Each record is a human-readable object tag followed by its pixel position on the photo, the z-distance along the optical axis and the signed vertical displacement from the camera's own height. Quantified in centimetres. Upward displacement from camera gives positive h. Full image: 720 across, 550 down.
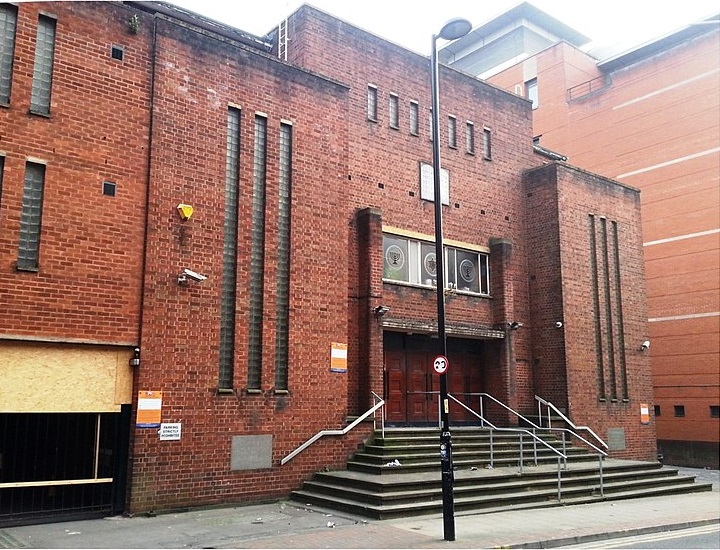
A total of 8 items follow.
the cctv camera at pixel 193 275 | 1329 +228
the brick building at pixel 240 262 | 1208 +292
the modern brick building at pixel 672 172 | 2756 +938
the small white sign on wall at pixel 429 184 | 1945 +585
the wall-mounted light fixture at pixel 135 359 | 1270 +68
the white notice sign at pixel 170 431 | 1283 -63
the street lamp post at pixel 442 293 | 1032 +162
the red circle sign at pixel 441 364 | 1093 +51
